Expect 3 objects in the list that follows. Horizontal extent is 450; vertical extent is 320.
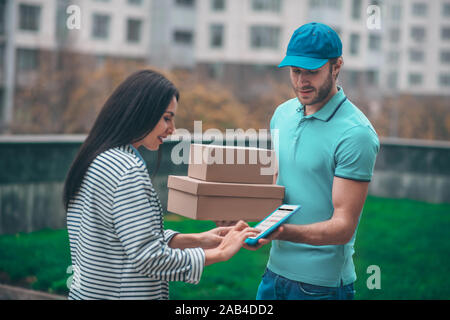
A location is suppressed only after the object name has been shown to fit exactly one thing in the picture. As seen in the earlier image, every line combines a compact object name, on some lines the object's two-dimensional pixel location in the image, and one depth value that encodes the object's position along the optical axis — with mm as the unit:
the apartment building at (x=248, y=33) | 42125
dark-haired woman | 2701
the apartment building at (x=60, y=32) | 29750
